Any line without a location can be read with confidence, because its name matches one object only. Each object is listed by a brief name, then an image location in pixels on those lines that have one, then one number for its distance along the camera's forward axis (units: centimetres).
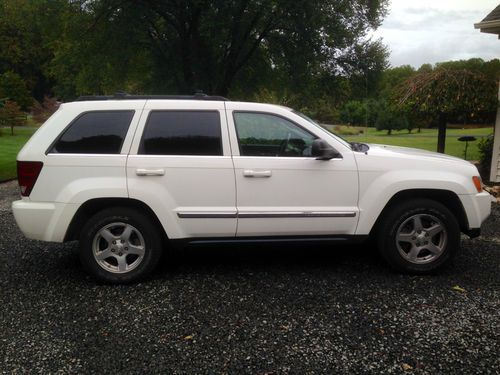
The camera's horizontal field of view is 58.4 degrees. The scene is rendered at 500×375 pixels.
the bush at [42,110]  3061
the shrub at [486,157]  1051
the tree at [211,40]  1301
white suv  415
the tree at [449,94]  949
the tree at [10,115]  2401
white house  953
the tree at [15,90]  3150
